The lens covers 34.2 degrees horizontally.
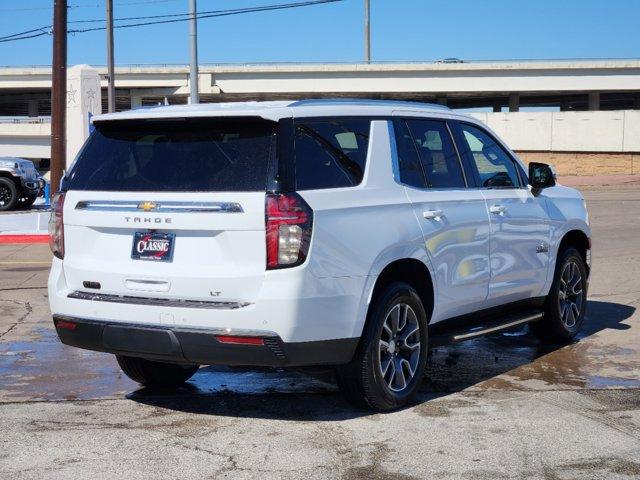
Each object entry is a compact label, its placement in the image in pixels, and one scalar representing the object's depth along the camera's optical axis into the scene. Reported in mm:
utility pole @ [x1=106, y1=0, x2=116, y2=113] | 38781
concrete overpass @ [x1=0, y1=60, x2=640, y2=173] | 56062
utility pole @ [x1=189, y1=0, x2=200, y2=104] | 27031
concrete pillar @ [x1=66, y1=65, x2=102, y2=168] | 27031
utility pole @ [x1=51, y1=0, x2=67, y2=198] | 21812
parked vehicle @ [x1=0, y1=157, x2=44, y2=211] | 27578
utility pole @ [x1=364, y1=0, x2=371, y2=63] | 70875
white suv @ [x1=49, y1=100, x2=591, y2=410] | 5797
